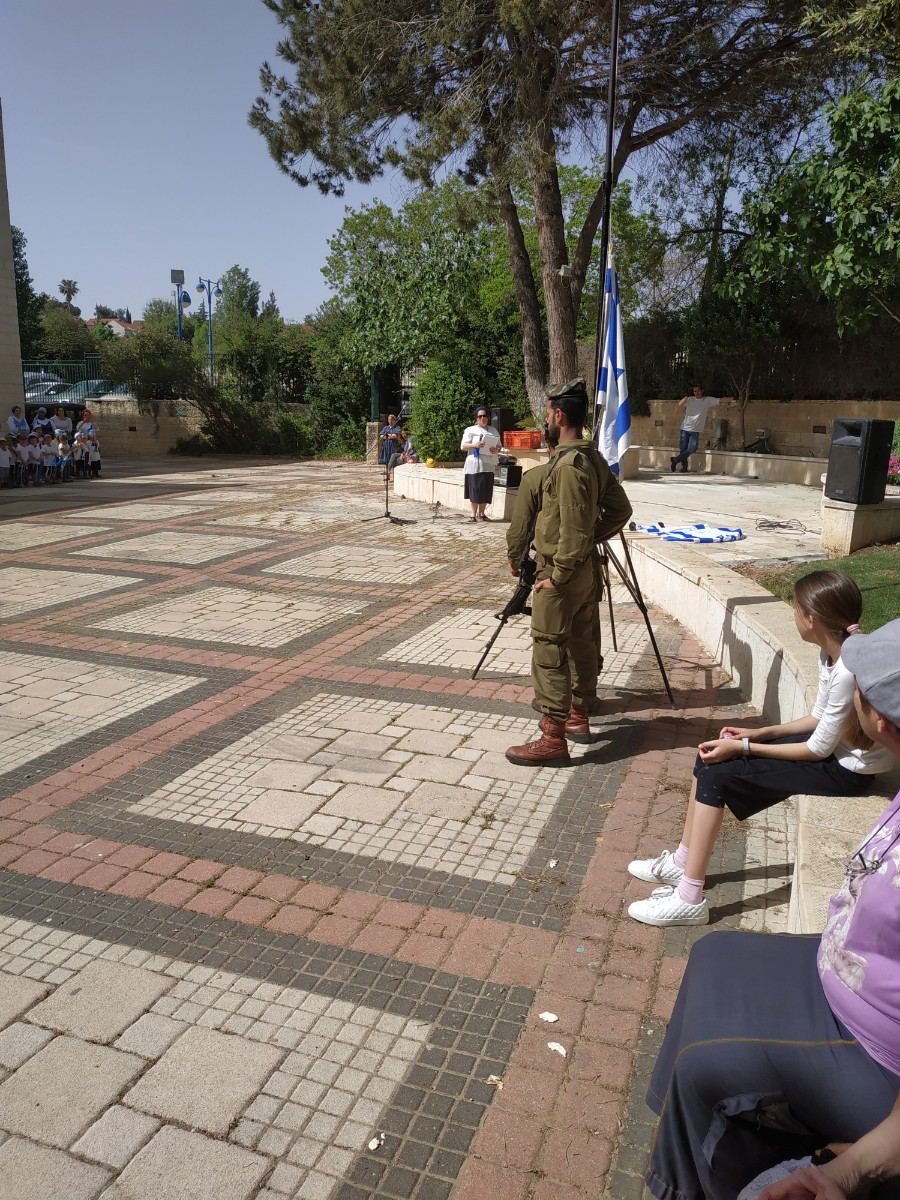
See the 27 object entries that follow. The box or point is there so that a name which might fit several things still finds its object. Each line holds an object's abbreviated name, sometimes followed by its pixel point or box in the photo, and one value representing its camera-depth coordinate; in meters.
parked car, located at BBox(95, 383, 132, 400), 29.30
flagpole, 8.30
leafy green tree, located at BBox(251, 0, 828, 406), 13.86
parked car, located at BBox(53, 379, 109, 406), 28.80
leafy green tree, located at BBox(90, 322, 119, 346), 57.31
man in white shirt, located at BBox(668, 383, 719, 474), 17.22
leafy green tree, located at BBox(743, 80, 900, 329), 12.12
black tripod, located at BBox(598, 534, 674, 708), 5.44
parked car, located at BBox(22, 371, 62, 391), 27.94
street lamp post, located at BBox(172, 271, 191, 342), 42.58
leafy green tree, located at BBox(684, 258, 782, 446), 18.84
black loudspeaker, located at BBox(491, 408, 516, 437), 16.36
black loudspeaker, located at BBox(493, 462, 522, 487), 7.79
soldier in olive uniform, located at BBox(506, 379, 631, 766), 4.54
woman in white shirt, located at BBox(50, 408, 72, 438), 21.39
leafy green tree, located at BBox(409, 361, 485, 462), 19.91
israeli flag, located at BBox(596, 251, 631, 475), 7.55
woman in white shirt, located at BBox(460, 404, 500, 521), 12.82
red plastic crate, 17.36
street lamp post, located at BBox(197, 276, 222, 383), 42.67
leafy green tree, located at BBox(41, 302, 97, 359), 43.49
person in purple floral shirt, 1.66
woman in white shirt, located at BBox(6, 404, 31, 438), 20.77
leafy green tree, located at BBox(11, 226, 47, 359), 41.91
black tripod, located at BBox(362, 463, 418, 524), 13.34
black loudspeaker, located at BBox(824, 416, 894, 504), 7.99
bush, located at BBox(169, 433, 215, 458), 28.83
